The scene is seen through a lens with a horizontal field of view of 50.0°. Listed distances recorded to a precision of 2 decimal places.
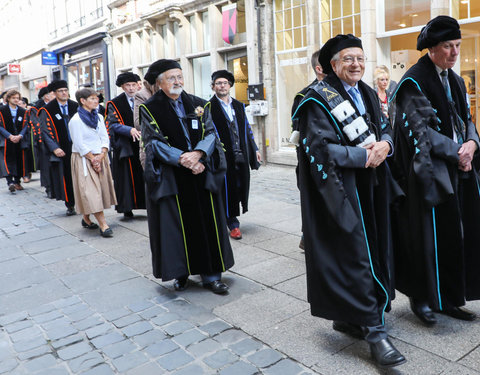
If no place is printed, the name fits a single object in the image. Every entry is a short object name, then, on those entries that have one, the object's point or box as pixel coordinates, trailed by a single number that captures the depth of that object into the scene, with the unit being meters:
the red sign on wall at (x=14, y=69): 29.54
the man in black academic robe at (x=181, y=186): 4.37
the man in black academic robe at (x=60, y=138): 8.29
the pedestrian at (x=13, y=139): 11.74
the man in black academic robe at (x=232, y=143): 6.30
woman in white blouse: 6.79
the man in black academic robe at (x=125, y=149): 7.57
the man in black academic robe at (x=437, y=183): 3.41
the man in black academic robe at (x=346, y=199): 3.04
